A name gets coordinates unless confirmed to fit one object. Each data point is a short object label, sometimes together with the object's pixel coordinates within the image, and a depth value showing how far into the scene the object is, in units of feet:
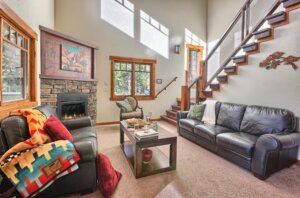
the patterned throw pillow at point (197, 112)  11.93
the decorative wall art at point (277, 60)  8.09
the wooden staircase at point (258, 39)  8.41
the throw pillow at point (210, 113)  11.28
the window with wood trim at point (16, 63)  6.93
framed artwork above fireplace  11.35
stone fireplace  11.81
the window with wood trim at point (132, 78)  17.02
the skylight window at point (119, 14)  15.92
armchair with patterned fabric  14.61
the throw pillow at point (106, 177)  5.83
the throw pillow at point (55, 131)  6.08
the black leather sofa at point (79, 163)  5.18
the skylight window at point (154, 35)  17.70
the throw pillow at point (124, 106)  15.06
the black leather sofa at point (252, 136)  6.79
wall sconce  19.21
